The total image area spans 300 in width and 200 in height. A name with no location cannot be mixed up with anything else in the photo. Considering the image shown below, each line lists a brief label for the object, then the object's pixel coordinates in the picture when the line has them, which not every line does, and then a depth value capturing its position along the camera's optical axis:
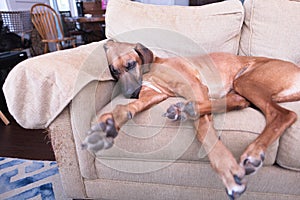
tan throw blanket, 1.00
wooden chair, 3.96
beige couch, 0.99
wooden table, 3.63
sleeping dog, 0.84
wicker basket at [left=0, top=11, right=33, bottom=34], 3.60
